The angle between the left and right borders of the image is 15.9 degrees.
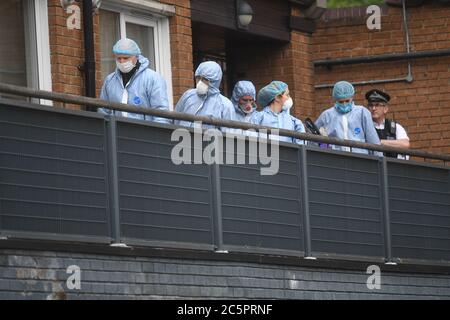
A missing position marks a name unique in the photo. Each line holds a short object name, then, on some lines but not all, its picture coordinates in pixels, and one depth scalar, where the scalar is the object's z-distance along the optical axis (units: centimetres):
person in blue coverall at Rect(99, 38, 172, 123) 1414
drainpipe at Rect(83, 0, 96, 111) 1614
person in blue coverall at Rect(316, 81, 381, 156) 1661
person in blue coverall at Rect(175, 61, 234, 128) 1447
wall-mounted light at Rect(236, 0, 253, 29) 1927
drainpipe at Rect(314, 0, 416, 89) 2097
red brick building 1809
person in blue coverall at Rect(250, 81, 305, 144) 1534
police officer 1712
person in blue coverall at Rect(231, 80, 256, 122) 1548
